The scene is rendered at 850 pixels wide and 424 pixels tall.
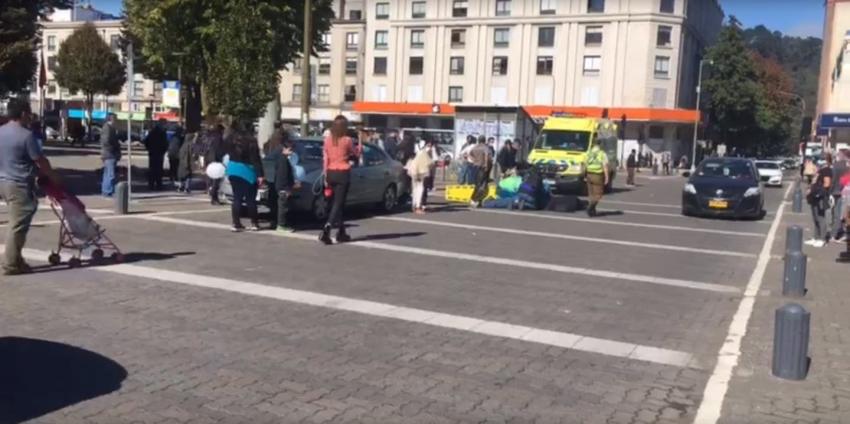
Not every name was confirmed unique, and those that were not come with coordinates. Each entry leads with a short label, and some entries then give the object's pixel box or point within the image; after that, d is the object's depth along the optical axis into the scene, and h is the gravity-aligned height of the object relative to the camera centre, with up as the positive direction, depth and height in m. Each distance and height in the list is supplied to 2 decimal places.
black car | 20.67 -1.35
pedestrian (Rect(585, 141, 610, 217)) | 19.23 -0.92
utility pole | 22.80 +1.18
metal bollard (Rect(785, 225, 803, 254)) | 11.50 -1.29
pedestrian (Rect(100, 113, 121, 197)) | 17.92 -0.90
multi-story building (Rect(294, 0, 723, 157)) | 69.44 +5.68
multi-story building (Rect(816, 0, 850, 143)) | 44.72 +5.01
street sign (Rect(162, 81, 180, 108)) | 22.02 +0.45
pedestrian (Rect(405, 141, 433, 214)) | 18.52 -1.07
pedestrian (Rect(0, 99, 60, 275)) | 8.97 -0.70
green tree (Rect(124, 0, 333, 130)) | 24.34 +2.25
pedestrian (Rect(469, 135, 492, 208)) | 21.58 -1.09
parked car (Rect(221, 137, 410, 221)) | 15.27 -1.19
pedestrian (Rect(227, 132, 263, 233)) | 13.18 -0.81
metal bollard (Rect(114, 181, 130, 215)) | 15.25 -1.54
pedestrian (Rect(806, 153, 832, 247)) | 15.71 -1.07
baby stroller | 9.68 -1.36
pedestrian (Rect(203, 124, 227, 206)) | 17.72 -0.79
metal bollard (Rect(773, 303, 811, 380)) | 6.48 -1.50
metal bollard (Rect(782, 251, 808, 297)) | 10.00 -1.55
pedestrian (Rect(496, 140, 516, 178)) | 26.02 -0.92
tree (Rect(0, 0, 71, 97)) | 19.62 +1.69
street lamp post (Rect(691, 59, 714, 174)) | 70.49 -1.12
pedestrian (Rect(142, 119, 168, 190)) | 20.83 -0.94
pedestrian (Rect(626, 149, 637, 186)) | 37.50 -1.48
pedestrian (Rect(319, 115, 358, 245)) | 12.39 -0.62
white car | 45.25 -1.75
